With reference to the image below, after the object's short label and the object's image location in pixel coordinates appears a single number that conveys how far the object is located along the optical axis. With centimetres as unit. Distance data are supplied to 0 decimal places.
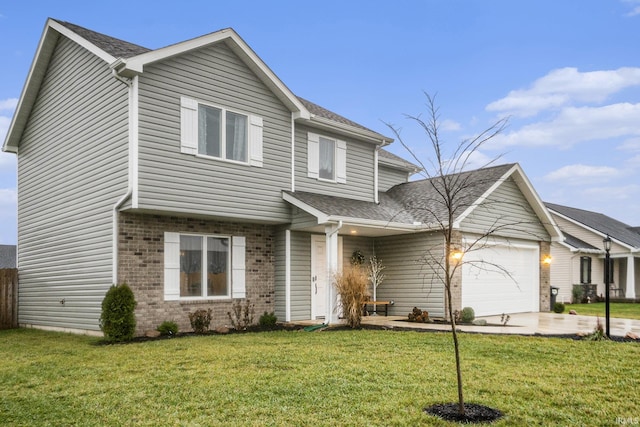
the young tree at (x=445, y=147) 550
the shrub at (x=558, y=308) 1827
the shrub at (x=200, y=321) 1255
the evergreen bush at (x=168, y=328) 1204
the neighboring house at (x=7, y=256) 3535
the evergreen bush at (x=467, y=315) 1459
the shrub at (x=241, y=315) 1336
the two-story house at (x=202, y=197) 1207
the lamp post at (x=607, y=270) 1052
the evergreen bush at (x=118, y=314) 1111
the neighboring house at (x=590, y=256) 2686
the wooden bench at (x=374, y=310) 1660
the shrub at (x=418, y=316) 1481
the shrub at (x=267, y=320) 1403
